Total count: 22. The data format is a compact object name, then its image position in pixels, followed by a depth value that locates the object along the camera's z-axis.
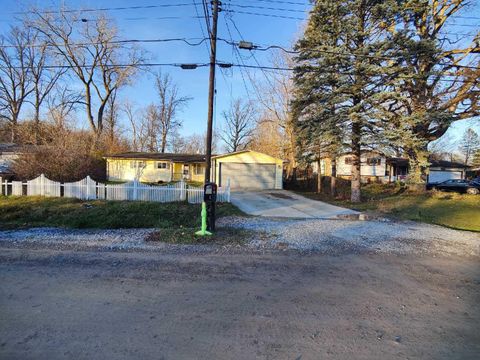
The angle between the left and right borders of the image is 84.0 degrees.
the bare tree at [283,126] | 25.98
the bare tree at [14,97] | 33.62
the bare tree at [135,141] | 45.38
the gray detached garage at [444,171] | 35.83
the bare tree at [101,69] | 29.97
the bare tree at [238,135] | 46.25
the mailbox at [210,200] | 7.17
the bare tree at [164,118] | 44.16
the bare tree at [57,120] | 16.73
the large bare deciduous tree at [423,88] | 13.63
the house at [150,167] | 27.22
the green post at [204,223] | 7.04
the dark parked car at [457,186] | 24.12
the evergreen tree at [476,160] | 43.44
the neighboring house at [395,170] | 34.13
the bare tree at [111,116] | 39.04
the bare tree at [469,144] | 63.36
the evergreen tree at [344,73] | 13.68
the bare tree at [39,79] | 31.57
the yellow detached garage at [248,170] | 23.25
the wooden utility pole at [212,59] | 8.02
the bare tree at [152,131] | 44.22
